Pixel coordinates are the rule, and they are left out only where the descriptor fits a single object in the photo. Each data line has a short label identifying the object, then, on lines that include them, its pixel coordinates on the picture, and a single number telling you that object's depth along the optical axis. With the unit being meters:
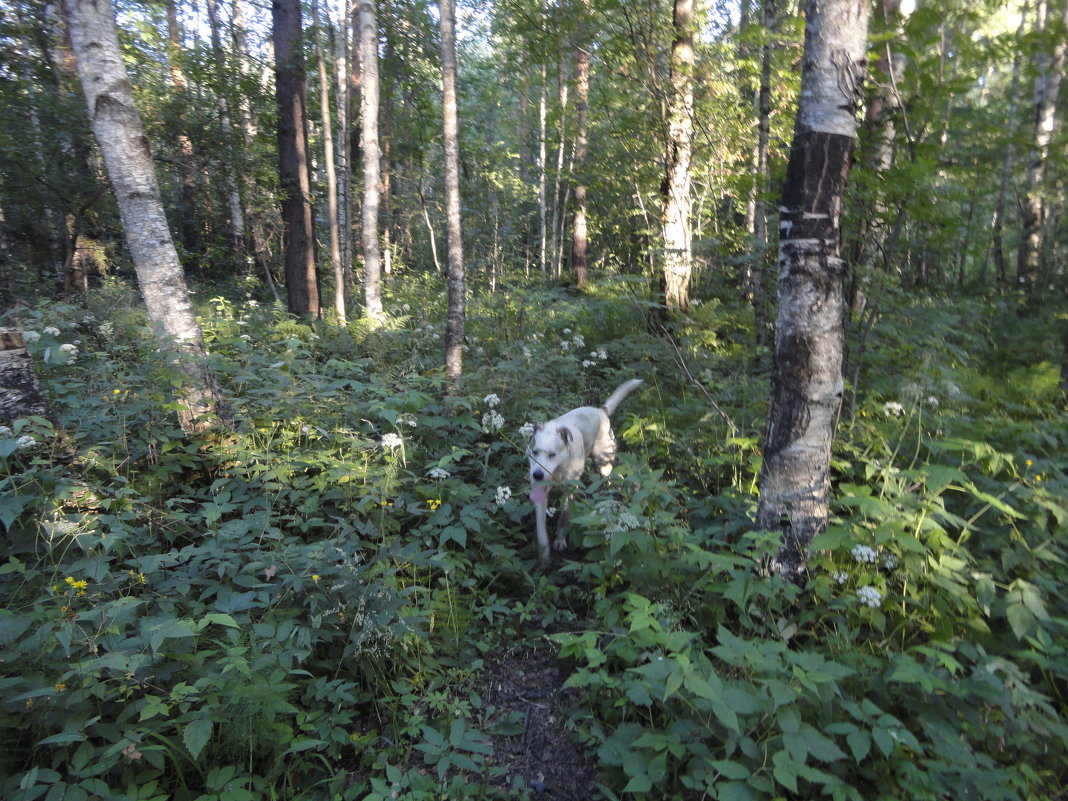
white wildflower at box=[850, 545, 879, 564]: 2.83
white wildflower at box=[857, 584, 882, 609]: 2.72
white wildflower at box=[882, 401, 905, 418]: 4.02
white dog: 4.28
